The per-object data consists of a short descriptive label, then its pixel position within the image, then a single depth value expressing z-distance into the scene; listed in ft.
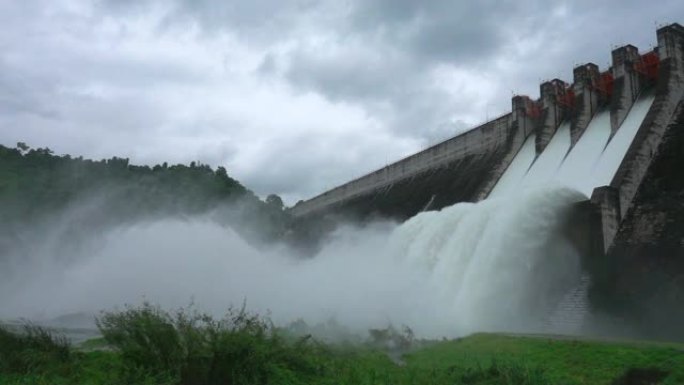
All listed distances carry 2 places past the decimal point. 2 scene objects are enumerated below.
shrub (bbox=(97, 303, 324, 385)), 32.09
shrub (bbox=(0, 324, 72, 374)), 35.19
